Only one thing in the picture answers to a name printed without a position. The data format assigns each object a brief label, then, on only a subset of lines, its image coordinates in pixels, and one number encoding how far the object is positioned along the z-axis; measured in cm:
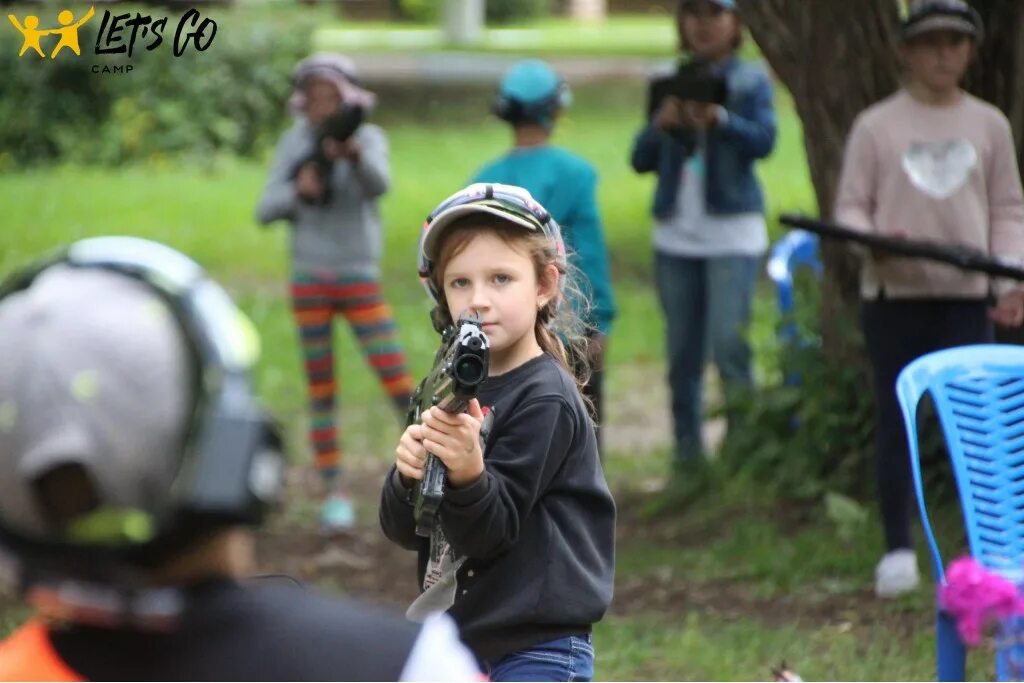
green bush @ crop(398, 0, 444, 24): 7725
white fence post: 6625
